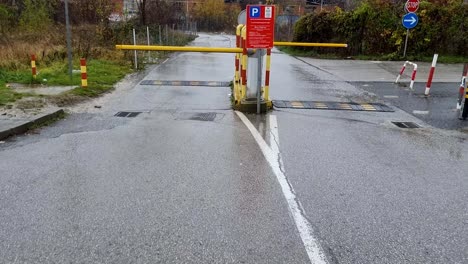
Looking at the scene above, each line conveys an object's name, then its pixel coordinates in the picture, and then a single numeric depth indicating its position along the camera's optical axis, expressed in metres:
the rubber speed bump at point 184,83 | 13.52
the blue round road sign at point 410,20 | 19.47
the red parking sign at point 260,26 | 8.36
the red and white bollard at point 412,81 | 13.04
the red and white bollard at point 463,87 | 9.25
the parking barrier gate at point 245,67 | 9.00
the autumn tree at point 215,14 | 89.06
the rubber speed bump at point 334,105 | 10.09
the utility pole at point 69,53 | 12.00
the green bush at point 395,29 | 22.94
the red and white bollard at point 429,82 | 11.88
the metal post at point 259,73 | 8.92
